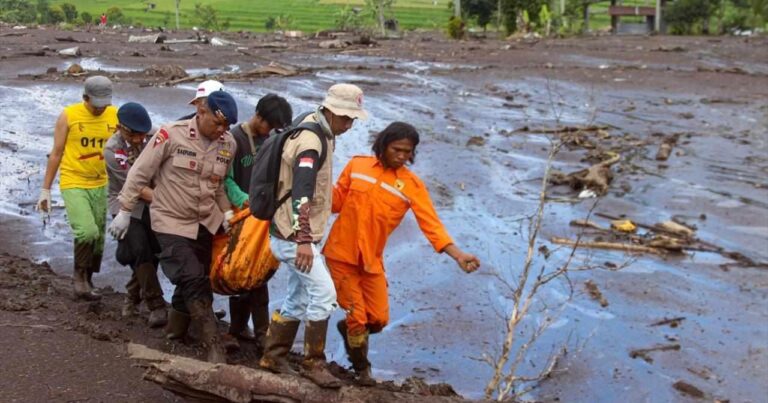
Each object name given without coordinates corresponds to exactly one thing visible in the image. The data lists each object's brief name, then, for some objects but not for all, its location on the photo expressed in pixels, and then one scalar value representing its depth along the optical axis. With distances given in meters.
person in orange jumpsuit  5.00
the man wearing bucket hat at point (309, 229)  4.35
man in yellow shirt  6.02
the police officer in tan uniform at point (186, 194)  4.98
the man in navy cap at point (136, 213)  5.58
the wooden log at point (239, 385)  4.17
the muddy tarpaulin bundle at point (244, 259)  5.00
